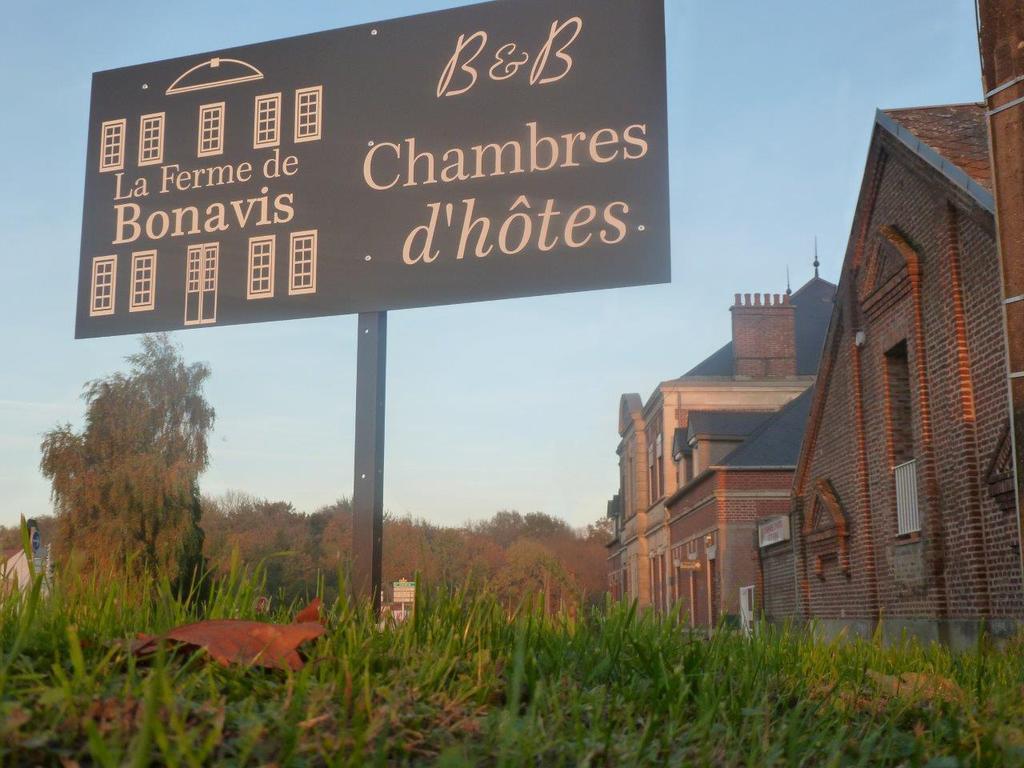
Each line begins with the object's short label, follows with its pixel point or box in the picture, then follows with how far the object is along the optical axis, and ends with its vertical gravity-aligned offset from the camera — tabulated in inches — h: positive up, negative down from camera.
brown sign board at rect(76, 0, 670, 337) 269.4 +111.8
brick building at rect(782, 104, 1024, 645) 511.2 +106.0
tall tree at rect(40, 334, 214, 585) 1067.3 +178.4
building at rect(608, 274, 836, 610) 1649.9 +321.7
